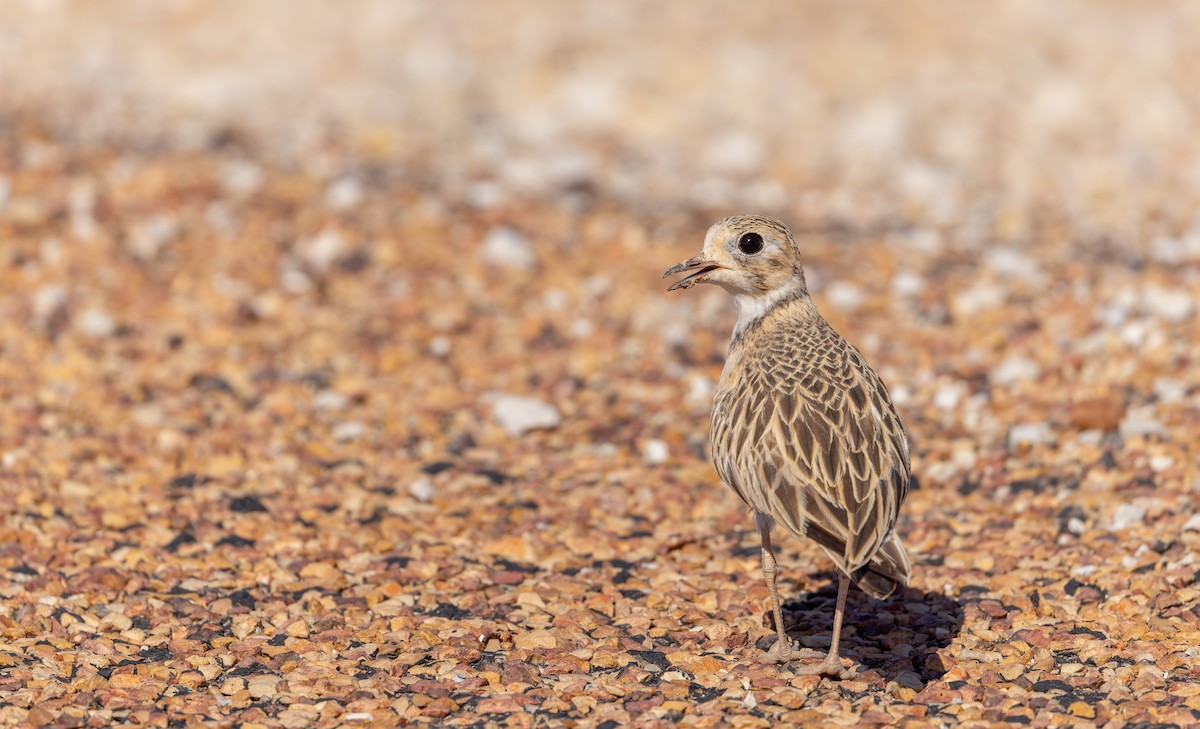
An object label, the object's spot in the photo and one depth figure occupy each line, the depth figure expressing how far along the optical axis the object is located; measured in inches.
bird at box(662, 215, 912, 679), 418.0
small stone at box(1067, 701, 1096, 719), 404.5
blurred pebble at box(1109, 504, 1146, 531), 528.1
